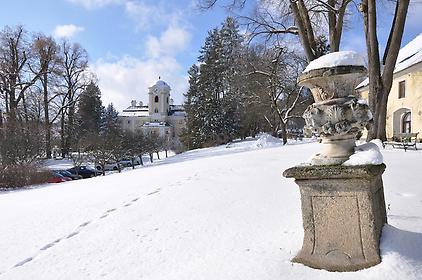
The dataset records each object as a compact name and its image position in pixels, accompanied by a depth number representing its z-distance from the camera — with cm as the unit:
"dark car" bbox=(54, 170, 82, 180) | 2959
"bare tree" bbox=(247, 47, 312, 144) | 3231
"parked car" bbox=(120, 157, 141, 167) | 3646
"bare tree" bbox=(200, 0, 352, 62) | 1483
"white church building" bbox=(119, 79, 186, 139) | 9174
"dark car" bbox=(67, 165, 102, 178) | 3231
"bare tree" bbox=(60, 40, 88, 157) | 4494
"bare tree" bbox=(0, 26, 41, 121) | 3759
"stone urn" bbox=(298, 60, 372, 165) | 347
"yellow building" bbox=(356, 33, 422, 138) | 2384
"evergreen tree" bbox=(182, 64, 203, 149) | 4862
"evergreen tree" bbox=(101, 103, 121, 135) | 7036
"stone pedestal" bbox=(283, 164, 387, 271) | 334
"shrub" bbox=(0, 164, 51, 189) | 1883
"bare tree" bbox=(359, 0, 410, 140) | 1409
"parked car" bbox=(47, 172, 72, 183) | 2237
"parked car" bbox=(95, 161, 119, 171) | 3389
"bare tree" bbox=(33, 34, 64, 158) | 4053
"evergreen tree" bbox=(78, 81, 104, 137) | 6099
